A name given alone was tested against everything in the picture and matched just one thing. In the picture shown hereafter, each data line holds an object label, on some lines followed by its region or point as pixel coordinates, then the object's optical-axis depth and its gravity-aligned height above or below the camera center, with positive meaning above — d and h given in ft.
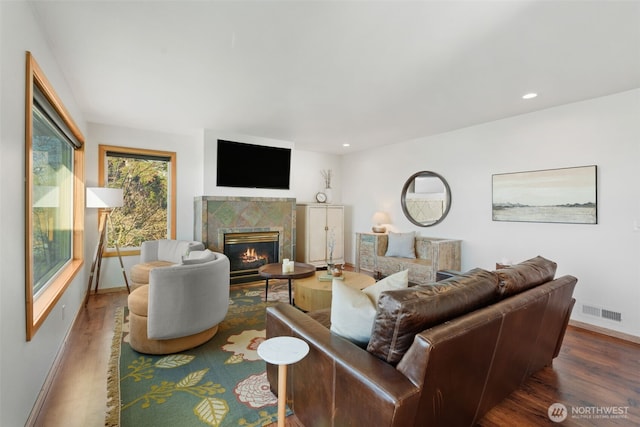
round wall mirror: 16.20 +0.83
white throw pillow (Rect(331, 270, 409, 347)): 5.20 -1.79
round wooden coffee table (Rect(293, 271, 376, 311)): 10.47 -2.77
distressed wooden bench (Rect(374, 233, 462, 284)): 14.11 -2.25
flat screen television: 16.10 +2.63
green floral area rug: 6.00 -4.12
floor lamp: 12.68 +0.20
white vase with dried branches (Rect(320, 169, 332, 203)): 22.39 +2.67
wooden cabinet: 19.61 -1.31
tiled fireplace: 15.62 -0.97
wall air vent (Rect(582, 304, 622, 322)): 10.36 -3.53
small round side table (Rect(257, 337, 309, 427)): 4.40 -2.16
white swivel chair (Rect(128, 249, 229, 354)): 8.07 -2.73
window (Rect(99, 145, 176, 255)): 15.21 +1.05
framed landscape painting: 11.05 +0.73
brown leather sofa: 3.92 -2.19
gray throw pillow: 16.48 -1.84
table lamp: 19.13 -0.41
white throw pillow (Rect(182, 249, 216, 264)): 9.30 -1.56
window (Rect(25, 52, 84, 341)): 5.94 +0.40
